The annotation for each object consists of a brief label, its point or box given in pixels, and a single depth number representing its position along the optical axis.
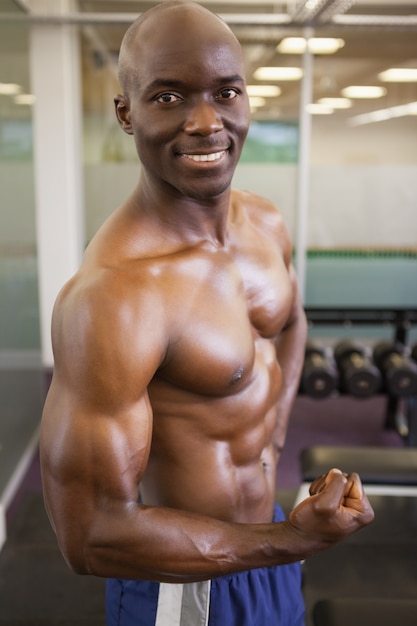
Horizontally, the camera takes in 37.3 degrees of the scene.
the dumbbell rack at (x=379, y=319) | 3.04
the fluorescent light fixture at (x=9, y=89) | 2.41
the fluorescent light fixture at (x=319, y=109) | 4.07
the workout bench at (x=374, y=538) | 1.67
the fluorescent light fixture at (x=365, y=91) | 4.00
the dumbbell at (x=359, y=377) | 2.83
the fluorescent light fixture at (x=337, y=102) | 4.03
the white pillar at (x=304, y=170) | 3.98
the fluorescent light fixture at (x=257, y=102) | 4.02
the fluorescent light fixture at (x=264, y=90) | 4.00
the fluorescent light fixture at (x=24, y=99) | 2.66
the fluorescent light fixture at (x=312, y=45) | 3.93
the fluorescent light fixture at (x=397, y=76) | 3.99
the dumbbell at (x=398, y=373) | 2.82
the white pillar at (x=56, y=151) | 3.76
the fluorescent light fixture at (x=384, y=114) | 4.05
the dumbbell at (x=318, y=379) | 2.79
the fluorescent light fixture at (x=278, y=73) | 3.99
